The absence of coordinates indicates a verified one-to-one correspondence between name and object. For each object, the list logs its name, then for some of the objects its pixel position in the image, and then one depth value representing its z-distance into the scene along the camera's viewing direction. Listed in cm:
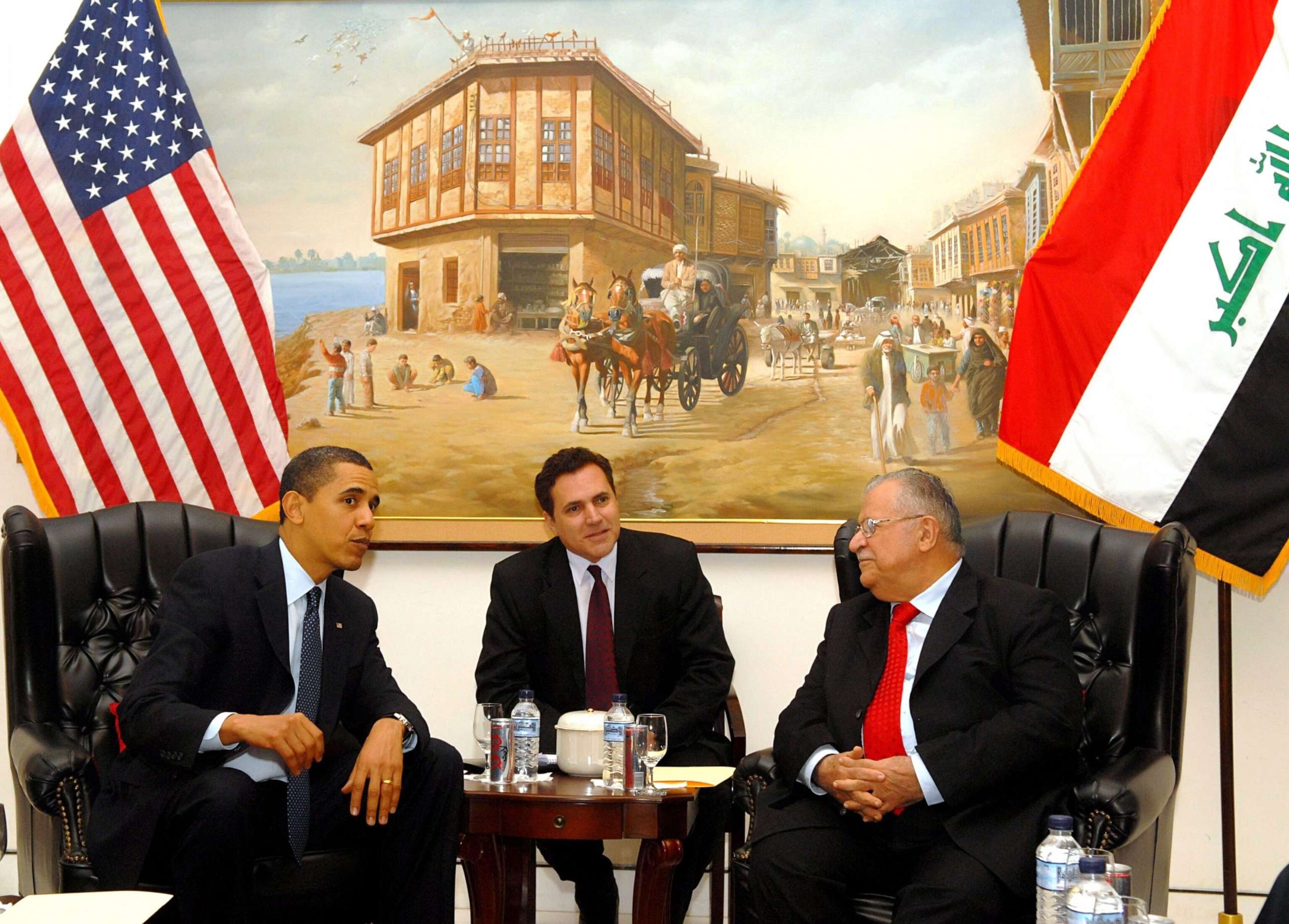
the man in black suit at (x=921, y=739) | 301
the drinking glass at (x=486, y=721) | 336
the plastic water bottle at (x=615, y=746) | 331
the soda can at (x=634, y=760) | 324
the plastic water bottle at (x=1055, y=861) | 254
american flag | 448
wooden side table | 314
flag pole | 414
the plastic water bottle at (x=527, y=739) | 338
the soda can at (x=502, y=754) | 335
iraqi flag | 395
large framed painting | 443
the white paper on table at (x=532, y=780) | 341
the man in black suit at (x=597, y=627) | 397
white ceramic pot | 341
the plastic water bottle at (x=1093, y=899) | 215
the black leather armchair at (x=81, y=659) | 317
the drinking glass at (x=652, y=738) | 324
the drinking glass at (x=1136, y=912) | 220
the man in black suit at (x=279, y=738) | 302
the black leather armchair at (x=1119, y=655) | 307
